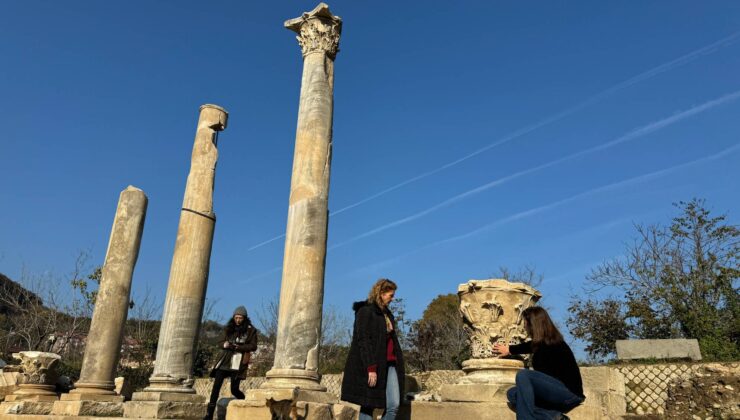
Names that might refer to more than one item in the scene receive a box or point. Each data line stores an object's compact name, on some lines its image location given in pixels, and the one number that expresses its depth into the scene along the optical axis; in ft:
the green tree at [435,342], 107.86
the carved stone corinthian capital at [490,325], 23.48
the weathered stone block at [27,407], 35.63
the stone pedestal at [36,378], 39.45
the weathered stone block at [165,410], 31.91
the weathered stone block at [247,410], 23.59
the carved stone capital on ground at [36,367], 40.42
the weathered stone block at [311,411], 22.99
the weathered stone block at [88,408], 33.91
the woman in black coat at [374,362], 18.97
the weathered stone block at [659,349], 51.80
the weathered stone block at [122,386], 52.94
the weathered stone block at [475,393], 22.26
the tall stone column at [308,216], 27.48
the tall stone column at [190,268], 35.37
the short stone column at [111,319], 35.22
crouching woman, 16.35
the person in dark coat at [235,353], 31.50
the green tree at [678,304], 68.33
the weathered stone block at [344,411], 24.59
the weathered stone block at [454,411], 21.18
